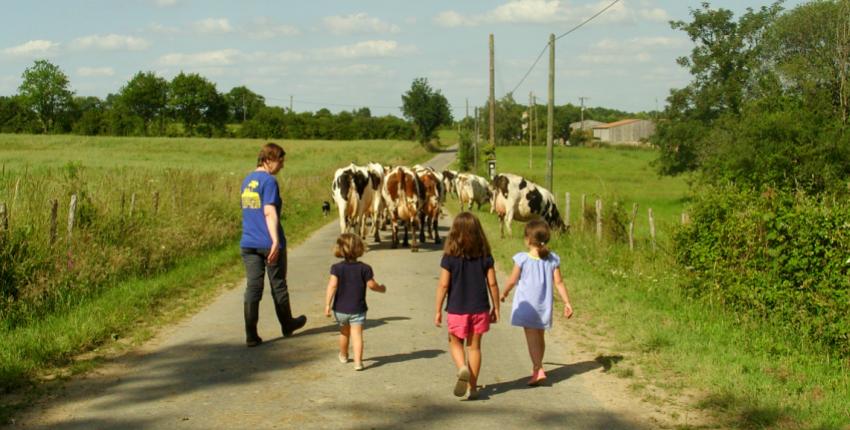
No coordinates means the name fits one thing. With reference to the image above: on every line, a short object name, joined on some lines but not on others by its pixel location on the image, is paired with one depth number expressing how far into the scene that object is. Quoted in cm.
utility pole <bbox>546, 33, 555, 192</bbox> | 2106
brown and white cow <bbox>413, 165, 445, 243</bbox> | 1658
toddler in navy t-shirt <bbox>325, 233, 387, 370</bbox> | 642
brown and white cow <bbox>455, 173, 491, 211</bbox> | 2606
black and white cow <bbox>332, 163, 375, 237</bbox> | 1529
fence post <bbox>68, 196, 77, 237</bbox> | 984
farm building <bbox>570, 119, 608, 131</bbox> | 16062
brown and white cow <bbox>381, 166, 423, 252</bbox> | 1584
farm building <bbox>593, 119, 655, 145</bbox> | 13527
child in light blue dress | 601
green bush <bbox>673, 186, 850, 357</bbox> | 689
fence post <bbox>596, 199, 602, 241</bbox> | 1593
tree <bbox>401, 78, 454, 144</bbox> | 10831
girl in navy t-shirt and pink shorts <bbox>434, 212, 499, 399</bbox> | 570
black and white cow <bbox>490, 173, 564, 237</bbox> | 1833
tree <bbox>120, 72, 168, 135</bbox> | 10838
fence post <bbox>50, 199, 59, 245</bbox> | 935
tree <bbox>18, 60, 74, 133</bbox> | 10381
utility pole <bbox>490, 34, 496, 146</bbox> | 3912
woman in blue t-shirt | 719
